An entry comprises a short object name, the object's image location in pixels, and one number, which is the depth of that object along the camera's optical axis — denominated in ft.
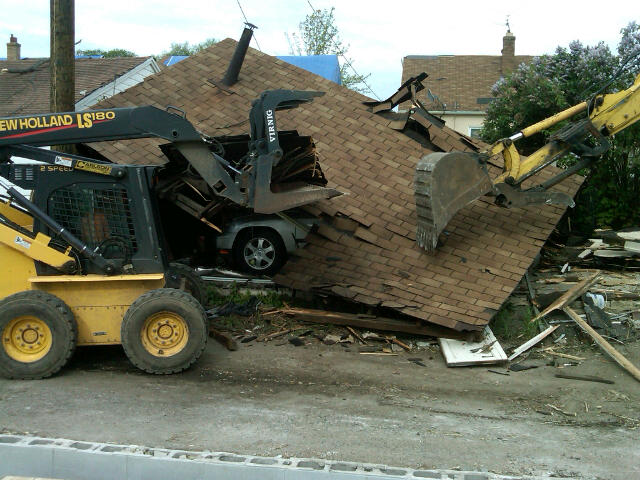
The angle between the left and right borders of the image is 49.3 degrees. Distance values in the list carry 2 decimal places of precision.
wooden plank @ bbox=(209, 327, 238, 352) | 27.94
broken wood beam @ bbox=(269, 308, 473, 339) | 28.95
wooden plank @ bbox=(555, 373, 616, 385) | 25.21
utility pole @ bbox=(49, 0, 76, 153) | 30.58
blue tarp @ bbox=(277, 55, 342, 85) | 70.54
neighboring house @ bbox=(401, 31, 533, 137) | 99.50
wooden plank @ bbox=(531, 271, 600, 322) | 30.81
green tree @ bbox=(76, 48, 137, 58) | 220.66
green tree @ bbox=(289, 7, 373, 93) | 134.51
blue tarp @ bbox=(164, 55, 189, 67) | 85.15
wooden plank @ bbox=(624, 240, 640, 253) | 39.12
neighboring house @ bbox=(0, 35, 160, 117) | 80.87
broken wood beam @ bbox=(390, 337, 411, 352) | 28.71
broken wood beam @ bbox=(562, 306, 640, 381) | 25.58
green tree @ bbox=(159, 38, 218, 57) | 248.15
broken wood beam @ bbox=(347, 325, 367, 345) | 29.43
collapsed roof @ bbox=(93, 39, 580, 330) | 30.09
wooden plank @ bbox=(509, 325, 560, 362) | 27.87
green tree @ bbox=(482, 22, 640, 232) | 46.91
